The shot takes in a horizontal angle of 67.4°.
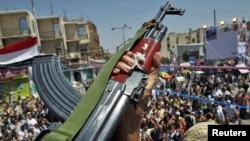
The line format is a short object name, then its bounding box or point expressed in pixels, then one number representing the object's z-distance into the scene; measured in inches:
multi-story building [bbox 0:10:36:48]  1063.2
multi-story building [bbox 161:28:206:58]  1838.3
